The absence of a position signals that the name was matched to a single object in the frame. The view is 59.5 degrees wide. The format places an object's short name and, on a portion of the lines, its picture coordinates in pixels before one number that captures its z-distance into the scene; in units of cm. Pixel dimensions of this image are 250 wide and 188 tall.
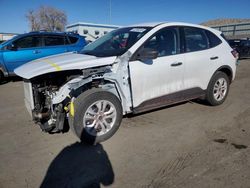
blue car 750
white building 2589
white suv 326
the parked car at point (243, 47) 1490
